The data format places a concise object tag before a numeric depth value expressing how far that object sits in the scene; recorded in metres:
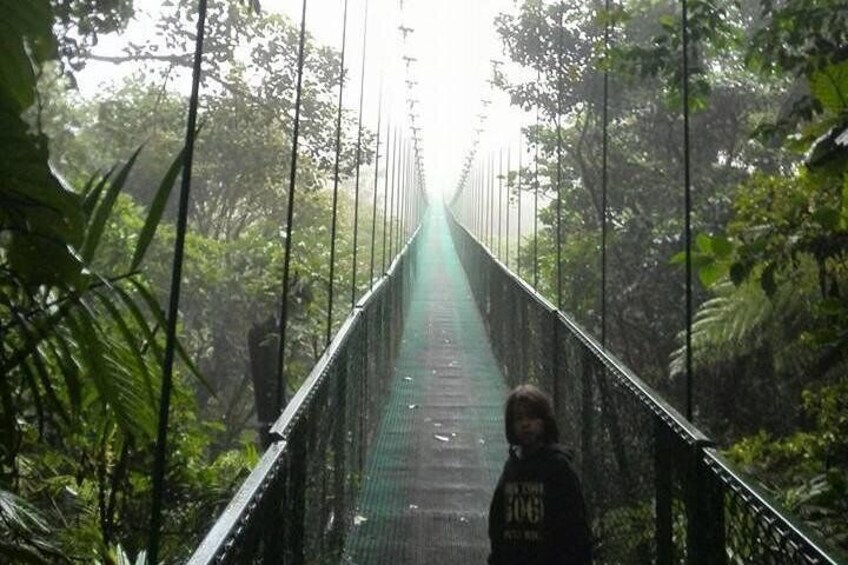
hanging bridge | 1.52
